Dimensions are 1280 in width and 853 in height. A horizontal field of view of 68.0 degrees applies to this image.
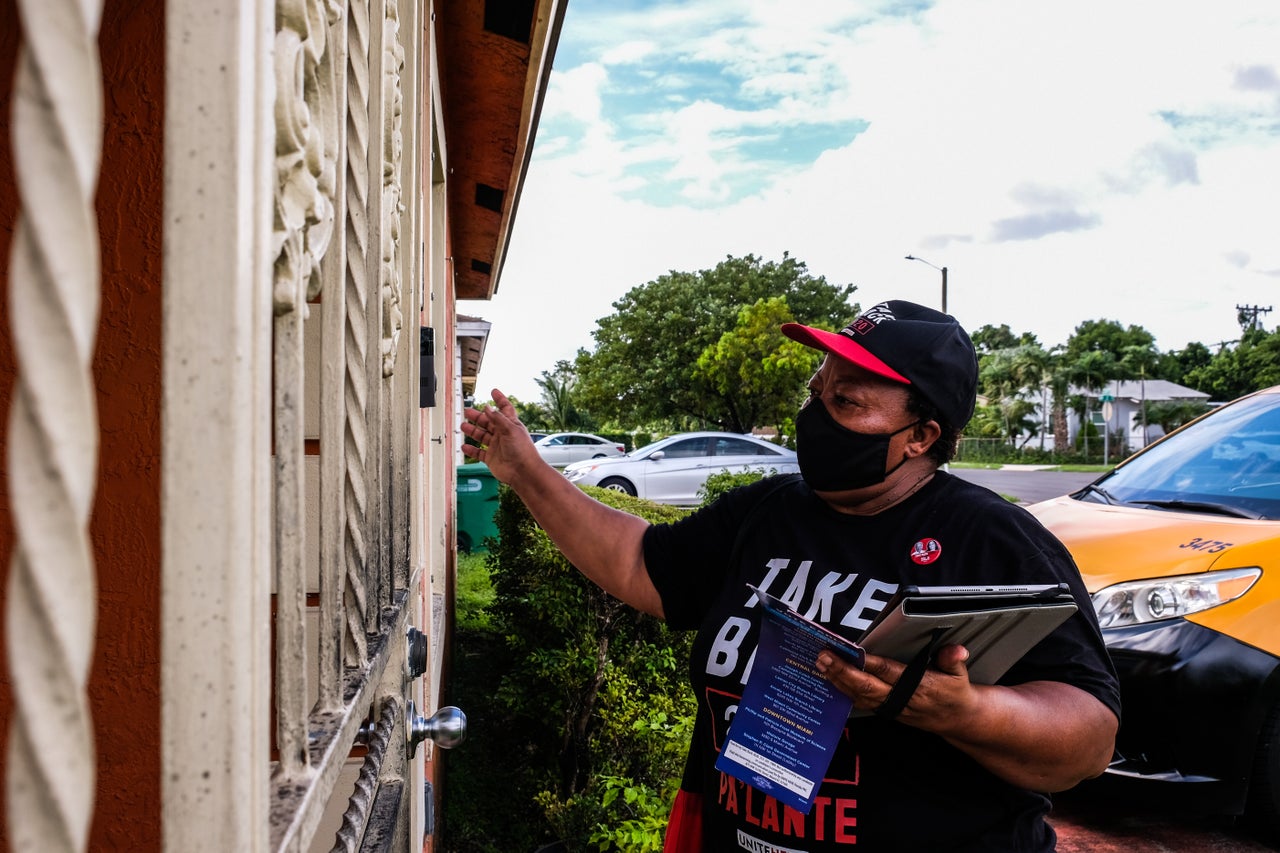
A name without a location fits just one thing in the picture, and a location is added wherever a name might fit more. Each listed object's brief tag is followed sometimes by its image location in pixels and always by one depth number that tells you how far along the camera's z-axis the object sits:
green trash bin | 12.19
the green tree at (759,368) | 27.64
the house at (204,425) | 0.47
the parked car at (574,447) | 30.98
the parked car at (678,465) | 15.79
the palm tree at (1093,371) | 53.28
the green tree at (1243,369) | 50.75
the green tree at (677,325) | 34.88
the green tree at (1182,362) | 64.69
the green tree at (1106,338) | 67.00
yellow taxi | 3.85
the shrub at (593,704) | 3.39
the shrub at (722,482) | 8.10
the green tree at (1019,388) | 53.53
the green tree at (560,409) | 55.31
